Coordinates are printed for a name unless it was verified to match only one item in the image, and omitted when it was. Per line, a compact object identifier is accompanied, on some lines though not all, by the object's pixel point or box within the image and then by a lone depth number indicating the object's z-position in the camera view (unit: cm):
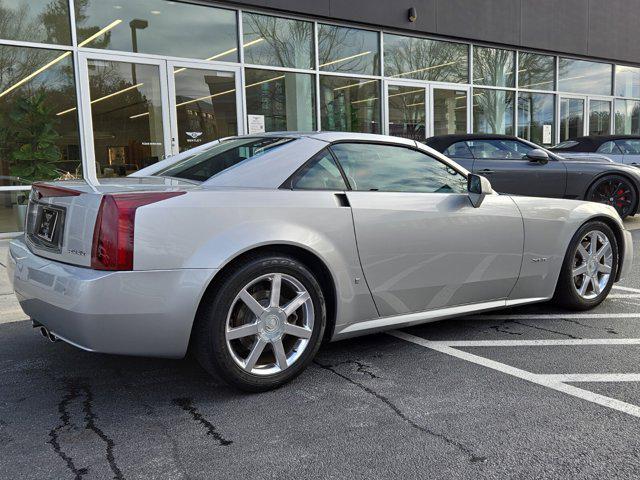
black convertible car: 900
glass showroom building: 889
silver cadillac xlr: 282
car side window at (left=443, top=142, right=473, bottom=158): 906
